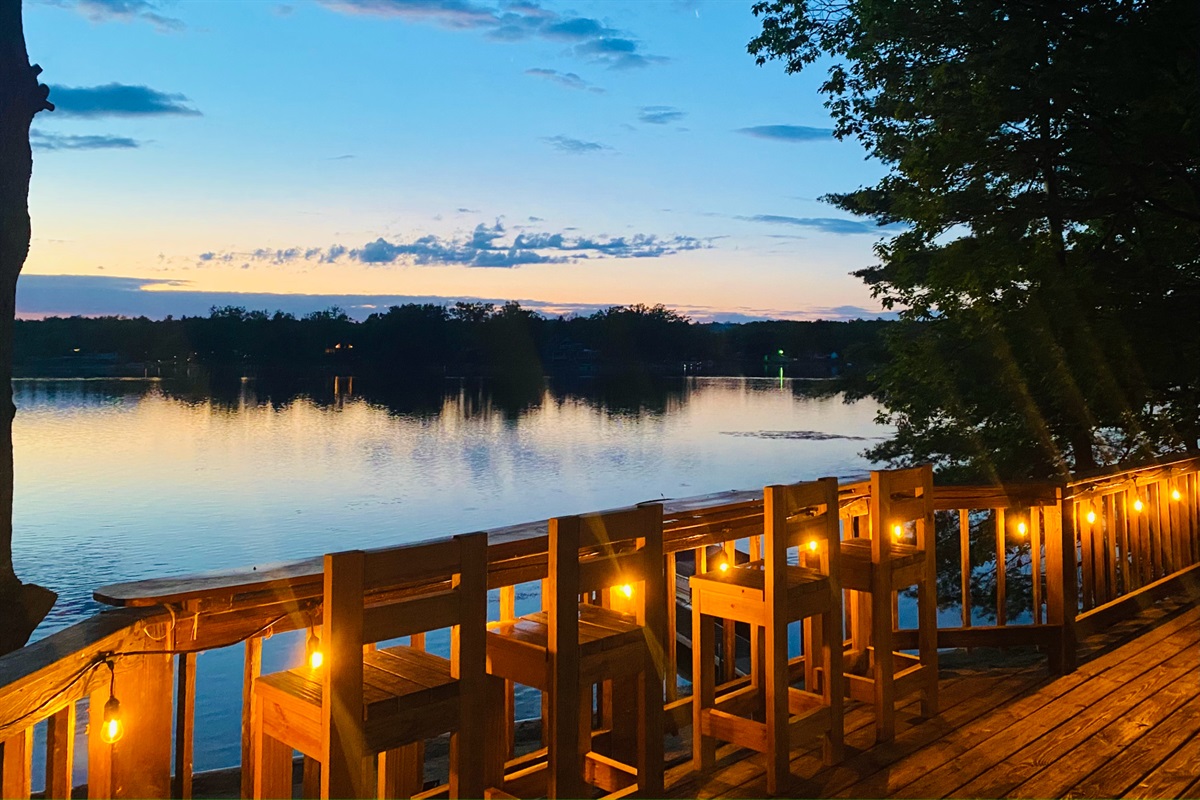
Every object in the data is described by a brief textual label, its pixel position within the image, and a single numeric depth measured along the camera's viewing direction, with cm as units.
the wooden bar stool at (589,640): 250
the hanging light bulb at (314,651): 222
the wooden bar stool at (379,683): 199
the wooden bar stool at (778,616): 303
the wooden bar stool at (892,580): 344
